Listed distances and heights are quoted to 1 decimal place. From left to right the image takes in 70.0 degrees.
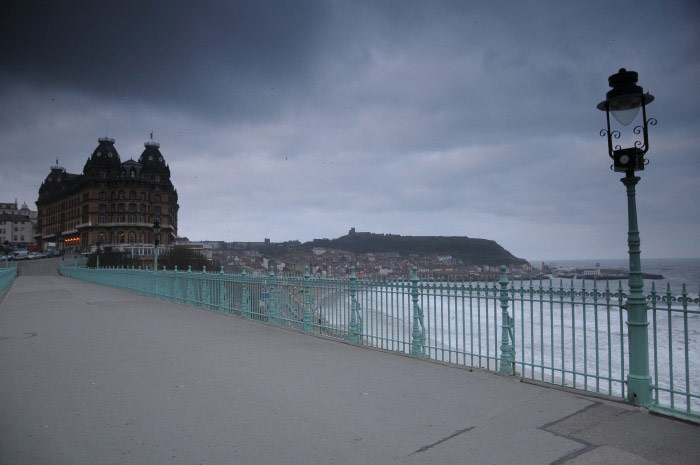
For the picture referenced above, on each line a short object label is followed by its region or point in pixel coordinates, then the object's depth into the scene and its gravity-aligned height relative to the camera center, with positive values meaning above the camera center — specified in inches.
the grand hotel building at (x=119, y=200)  3949.3 +405.8
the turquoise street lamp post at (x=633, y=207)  229.2 +18.6
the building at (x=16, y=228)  5833.2 +266.8
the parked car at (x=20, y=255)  3524.6 -30.7
